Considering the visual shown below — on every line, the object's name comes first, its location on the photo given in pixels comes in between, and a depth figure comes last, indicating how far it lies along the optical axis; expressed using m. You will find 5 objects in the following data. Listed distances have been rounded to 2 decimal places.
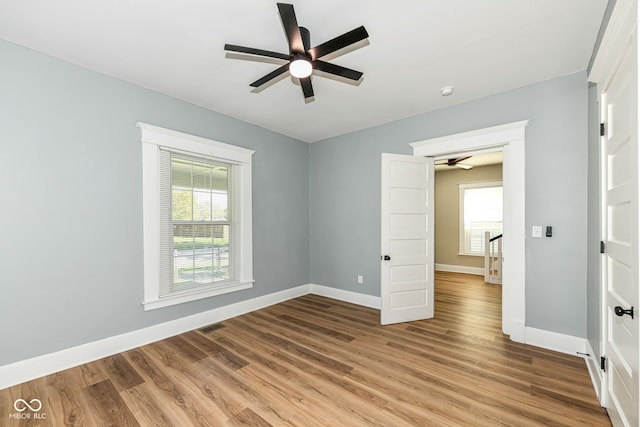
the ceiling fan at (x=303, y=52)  1.77
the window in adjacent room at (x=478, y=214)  6.75
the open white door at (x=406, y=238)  3.56
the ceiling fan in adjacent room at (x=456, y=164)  5.86
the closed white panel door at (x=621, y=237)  1.39
